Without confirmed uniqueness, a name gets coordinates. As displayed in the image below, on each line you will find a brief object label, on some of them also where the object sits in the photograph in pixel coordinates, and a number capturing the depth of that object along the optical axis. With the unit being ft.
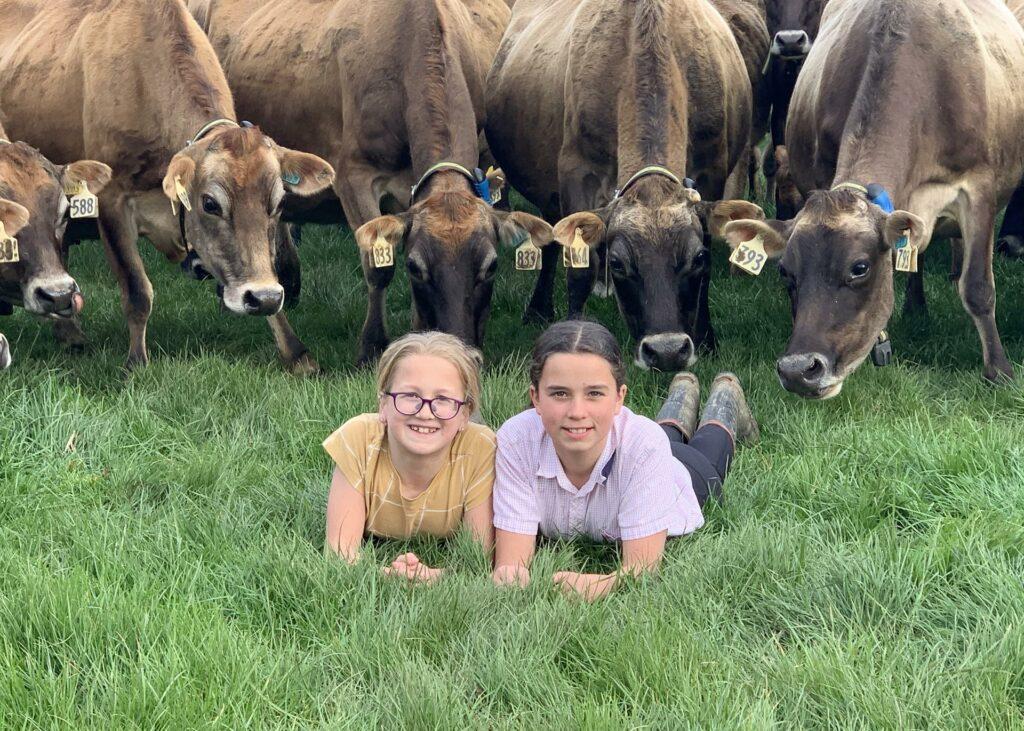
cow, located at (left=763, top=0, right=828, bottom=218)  30.09
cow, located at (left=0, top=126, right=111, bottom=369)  20.18
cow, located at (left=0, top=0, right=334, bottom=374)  21.84
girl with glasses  12.77
